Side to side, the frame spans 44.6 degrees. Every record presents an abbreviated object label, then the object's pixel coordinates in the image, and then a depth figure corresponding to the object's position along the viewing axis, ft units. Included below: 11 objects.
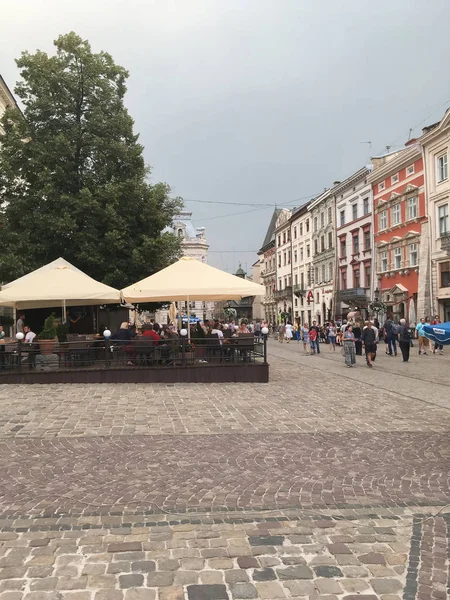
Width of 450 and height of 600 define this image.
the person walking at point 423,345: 80.39
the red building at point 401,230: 119.55
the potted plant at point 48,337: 42.11
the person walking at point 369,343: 61.16
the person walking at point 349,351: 60.80
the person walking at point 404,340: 67.41
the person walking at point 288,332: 122.78
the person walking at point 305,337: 89.18
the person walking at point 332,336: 93.09
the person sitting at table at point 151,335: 43.48
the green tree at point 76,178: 69.21
